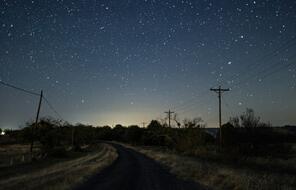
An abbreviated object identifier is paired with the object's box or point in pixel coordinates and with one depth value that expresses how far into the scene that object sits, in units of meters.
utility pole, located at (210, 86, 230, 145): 31.09
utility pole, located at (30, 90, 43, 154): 30.26
